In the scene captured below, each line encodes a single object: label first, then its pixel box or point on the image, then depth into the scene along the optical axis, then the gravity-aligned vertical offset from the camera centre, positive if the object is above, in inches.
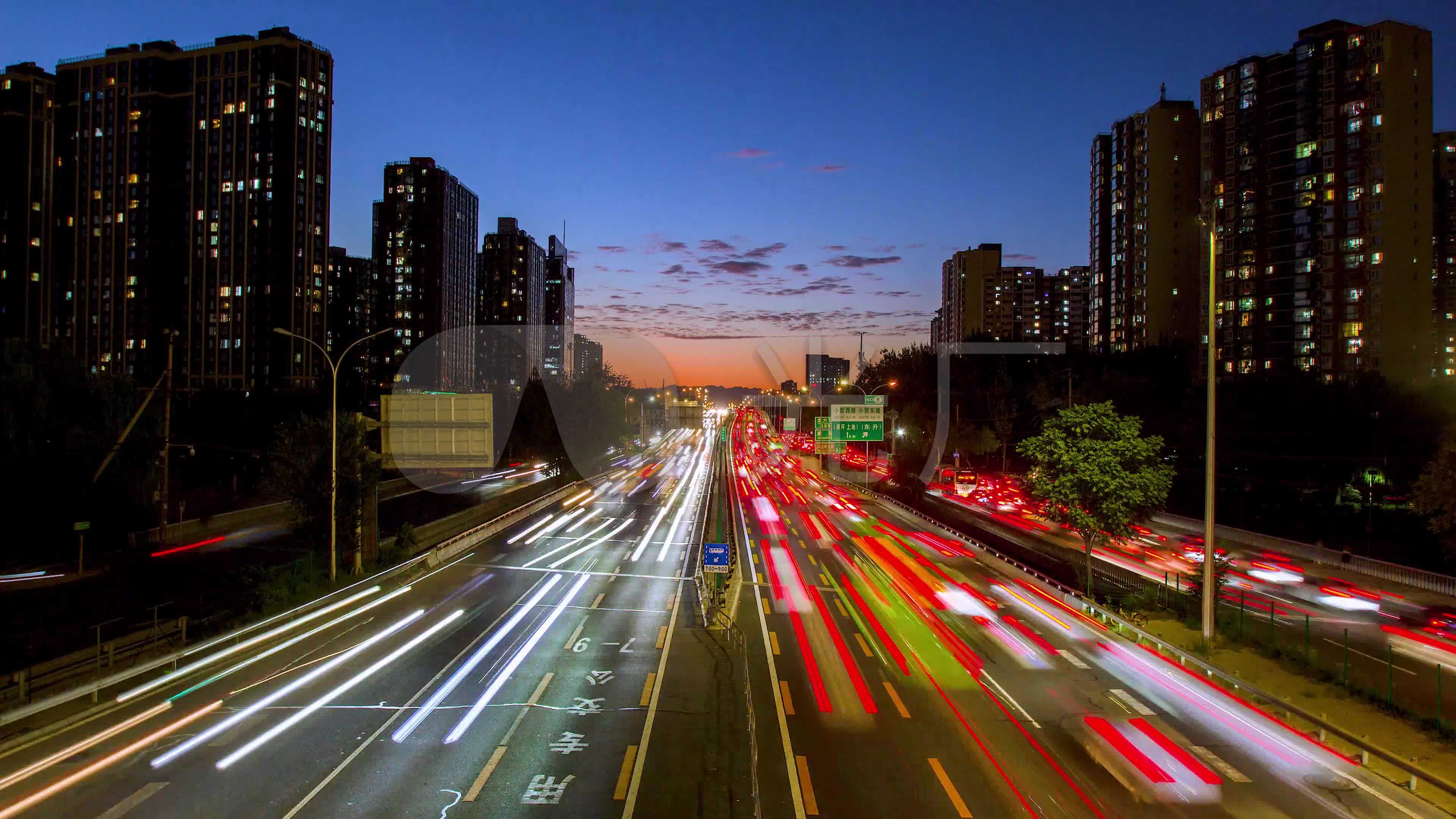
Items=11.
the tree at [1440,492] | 1018.7 -97.0
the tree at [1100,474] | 953.5 -72.1
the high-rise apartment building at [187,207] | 4726.9 +1192.8
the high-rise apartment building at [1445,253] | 4576.8 +983.9
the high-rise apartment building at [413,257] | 7583.7 +1444.6
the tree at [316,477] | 1088.8 -97.6
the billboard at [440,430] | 1310.3 -36.3
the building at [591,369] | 3021.7 +160.4
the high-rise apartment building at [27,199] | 4667.8 +1216.3
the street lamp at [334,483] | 1034.7 -101.9
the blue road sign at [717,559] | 896.3 -166.6
